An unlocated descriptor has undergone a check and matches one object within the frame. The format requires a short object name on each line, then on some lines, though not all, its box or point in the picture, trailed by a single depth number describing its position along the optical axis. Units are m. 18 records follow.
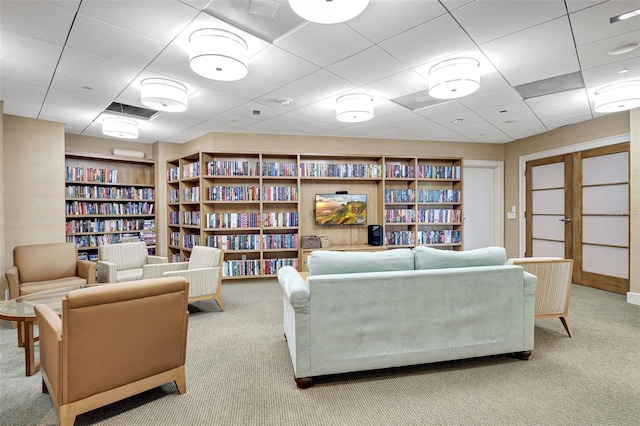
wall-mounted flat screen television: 5.54
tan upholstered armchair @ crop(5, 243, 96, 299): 3.57
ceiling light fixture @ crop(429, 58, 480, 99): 2.84
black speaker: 5.50
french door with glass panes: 4.52
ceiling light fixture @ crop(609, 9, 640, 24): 2.16
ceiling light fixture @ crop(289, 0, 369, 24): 1.84
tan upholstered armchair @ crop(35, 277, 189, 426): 1.66
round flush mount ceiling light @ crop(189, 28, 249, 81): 2.40
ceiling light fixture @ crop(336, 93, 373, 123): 3.79
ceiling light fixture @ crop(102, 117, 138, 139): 4.47
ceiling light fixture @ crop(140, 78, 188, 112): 3.23
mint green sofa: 2.13
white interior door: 6.43
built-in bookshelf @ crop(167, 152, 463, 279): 5.23
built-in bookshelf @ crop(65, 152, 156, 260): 5.34
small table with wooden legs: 2.18
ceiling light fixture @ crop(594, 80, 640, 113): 3.35
